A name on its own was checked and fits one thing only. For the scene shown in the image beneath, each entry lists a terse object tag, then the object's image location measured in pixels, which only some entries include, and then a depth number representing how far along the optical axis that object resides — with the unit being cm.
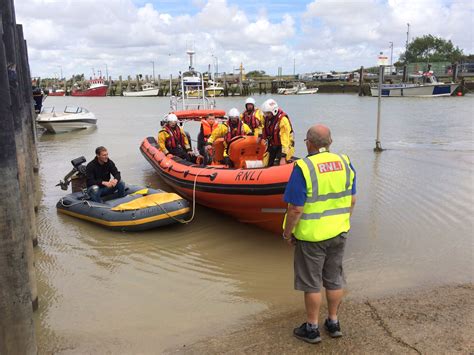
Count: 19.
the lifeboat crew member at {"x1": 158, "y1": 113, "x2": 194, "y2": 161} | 720
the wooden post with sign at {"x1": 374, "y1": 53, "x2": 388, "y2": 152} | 1001
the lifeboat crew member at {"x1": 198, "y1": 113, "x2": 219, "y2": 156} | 789
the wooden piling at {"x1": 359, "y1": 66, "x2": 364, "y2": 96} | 4341
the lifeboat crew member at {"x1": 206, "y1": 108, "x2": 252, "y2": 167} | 634
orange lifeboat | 477
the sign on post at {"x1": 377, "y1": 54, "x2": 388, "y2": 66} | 1000
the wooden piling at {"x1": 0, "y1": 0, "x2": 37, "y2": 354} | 227
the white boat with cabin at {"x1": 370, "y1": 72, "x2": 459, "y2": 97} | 3509
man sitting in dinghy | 580
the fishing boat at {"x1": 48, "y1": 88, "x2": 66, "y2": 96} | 6897
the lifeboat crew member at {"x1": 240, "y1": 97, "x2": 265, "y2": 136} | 648
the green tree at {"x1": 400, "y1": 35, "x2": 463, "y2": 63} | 6569
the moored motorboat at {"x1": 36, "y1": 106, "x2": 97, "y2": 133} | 1656
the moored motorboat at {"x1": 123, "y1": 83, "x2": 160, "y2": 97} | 5487
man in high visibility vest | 257
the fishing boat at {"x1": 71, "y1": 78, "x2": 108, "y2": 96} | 5684
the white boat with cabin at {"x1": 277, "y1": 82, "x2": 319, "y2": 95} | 5450
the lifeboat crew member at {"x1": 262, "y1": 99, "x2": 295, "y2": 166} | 545
